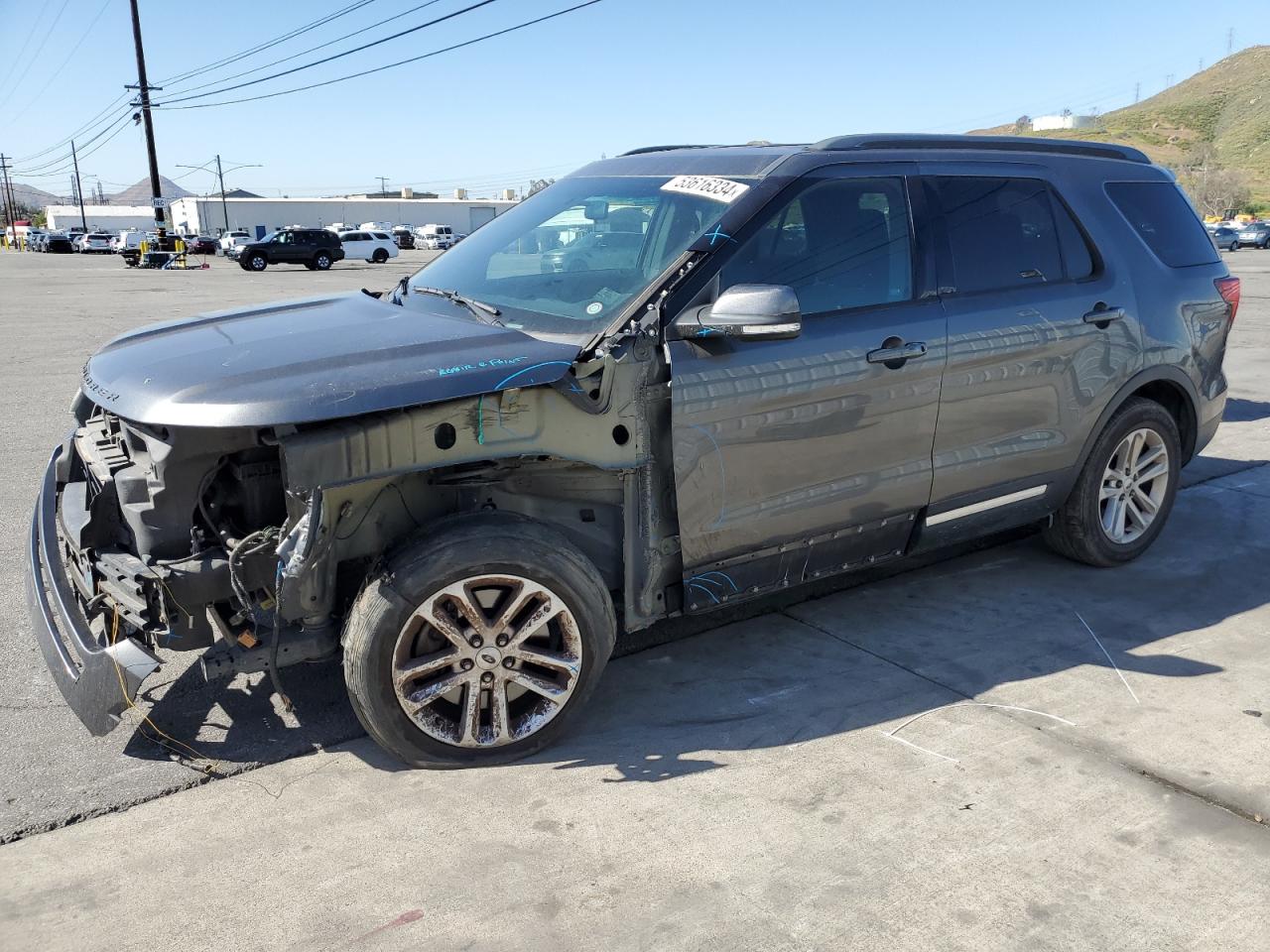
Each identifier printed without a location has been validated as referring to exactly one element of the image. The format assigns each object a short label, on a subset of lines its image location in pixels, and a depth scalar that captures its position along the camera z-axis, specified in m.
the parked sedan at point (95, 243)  63.50
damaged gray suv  3.10
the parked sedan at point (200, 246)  51.59
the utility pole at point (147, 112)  41.34
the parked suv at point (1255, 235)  48.84
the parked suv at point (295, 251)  38.66
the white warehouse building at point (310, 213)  90.69
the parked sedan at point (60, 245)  63.28
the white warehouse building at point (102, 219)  116.62
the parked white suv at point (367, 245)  45.88
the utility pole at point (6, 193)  117.63
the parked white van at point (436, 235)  66.94
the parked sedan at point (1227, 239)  47.22
